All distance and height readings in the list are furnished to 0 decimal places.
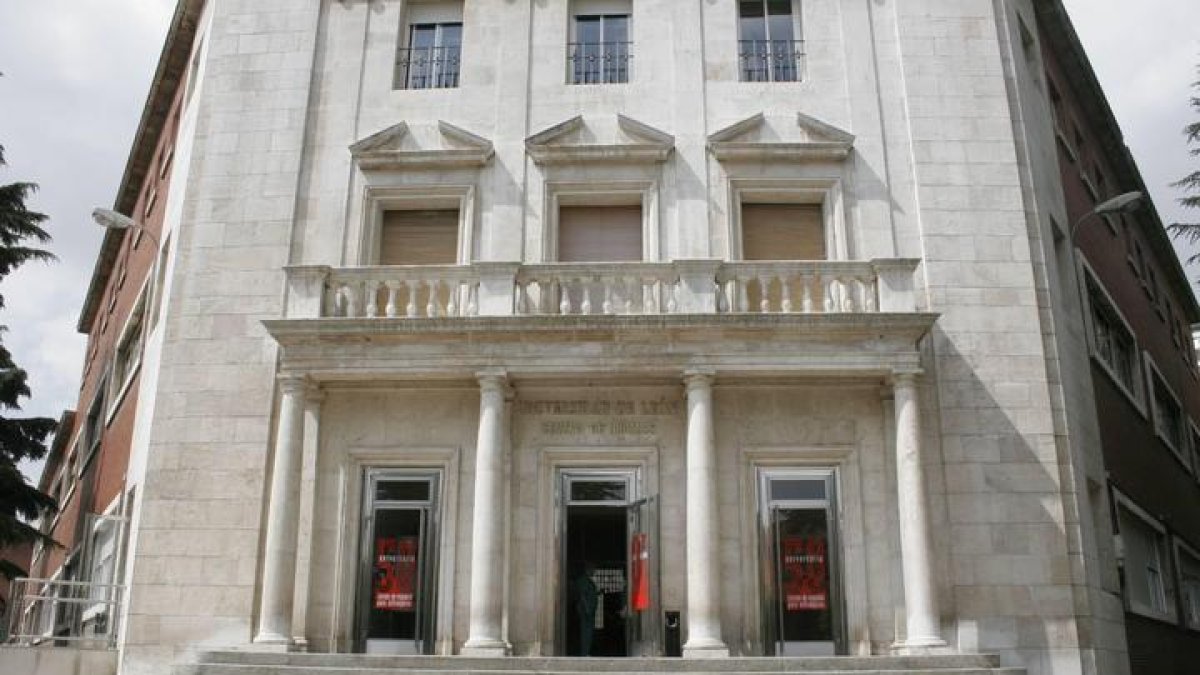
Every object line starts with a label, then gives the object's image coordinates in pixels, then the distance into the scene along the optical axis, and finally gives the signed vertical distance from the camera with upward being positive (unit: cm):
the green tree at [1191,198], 2037 +802
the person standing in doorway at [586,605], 1462 +2
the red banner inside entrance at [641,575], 1454 +44
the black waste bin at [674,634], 1427 -37
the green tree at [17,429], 2219 +423
